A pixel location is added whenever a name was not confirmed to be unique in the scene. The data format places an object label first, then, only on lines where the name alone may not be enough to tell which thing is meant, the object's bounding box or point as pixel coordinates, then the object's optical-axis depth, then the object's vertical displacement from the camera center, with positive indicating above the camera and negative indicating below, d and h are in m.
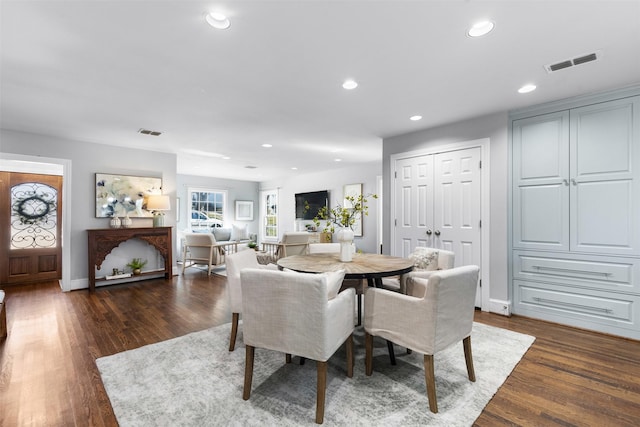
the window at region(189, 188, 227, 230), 8.30 +0.16
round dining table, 2.16 -0.43
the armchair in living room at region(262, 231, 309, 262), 5.87 -0.63
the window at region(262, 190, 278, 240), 9.27 -0.05
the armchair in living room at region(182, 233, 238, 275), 5.73 -0.74
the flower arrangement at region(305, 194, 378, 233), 2.75 -0.02
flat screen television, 7.62 +0.30
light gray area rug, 1.65 -1.14
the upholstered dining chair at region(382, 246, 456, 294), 2.70 -0.45
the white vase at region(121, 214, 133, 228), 4.87 -0.14
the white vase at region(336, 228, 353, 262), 2.63 -0.28
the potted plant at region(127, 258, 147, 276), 5.05 -0.90
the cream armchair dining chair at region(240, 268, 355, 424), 1.62 -0.59
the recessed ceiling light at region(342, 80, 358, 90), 2.59 +1.15
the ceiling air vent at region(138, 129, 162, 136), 4.02 +1.13
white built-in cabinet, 2.73 -0.02
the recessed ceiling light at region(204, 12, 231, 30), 1.72 +1.16
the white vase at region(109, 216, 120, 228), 4.78 -0.14
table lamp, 4.95 +0.12
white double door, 3.58 +0.12
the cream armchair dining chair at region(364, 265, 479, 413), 1.71 -0.64
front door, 4.92 -0.24
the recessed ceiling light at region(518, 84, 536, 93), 2.71 +1.16
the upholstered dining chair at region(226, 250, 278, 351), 2.46 -0.64
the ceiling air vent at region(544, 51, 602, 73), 2.19 +1.17
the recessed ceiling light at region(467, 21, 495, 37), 1.80 +1.16
